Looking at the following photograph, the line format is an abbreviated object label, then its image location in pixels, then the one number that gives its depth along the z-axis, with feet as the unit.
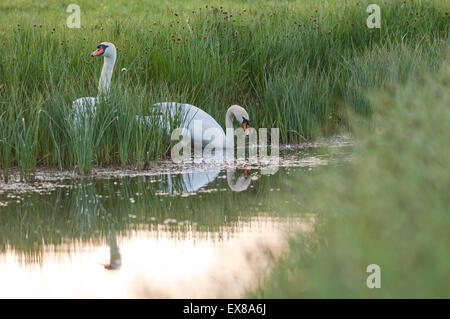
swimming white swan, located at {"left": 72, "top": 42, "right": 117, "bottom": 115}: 66.13
